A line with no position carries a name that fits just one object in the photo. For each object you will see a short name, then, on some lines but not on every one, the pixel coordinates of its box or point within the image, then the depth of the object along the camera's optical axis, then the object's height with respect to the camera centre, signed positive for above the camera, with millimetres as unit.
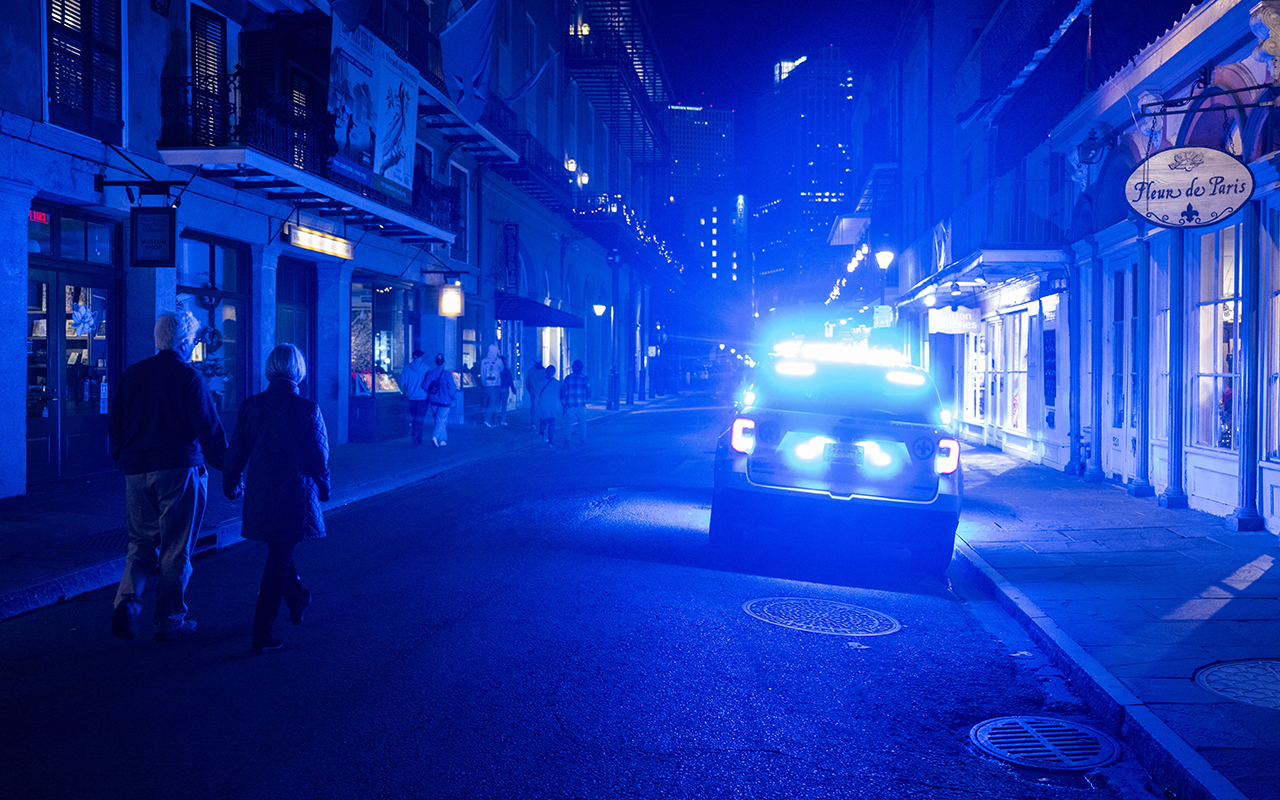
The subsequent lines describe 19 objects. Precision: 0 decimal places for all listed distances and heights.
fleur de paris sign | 8500 +1825
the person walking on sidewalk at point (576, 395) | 19922 -98
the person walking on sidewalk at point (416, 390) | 18969 +3
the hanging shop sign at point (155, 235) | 12297 +1972
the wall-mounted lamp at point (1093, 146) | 12883 +3282
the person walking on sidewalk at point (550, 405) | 19859 -304
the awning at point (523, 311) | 28406 +2349
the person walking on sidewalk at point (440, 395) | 18703 -93
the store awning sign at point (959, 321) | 23625 +1714
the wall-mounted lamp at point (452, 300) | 22922 +2142
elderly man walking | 5750 -426
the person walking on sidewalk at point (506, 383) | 25922 +194
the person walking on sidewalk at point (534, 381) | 21875 +205
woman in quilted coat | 5531 -458
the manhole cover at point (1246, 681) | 4715 -1485
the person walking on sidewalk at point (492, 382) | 26359 +233
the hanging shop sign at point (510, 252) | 29156 +4160
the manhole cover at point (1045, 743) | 4254 -1623
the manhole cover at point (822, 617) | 6352 -1555
